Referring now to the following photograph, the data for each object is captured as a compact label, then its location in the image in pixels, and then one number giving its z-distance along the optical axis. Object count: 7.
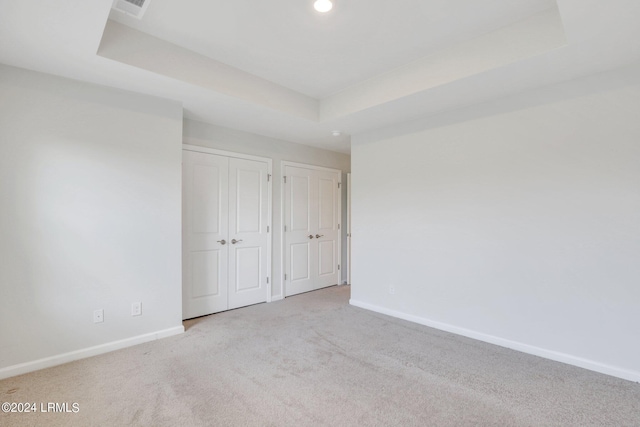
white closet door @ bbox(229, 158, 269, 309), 3.93
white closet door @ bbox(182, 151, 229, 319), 3.52
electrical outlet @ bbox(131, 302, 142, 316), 2.82
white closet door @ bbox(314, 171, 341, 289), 4.96
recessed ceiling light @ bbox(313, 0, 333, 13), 1.96
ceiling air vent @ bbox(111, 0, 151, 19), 1.96
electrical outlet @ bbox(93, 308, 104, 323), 2.62
